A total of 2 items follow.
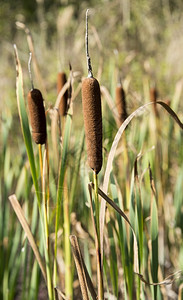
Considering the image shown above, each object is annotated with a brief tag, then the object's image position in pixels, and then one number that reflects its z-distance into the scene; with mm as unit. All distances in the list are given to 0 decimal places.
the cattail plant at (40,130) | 1163
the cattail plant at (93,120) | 1001
